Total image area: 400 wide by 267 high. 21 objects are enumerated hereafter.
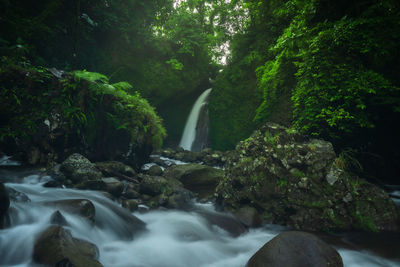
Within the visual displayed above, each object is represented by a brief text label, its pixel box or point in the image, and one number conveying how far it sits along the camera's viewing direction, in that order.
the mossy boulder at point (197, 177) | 5.87
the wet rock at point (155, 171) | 6.23
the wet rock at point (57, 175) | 4.11
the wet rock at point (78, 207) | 2.93
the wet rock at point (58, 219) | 2.61
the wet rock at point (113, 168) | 5.16
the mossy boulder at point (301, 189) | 3.46
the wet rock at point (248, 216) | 3.80
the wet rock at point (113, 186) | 4.39
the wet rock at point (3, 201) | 2.28
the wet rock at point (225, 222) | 3.66
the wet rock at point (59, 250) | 1.90
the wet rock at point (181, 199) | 4.51
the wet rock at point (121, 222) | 3.23
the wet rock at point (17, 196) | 2.98
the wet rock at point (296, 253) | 2.17
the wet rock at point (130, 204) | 4.11
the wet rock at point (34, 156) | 4.45
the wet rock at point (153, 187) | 4.76
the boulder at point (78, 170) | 4.30
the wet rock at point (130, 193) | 4.58
